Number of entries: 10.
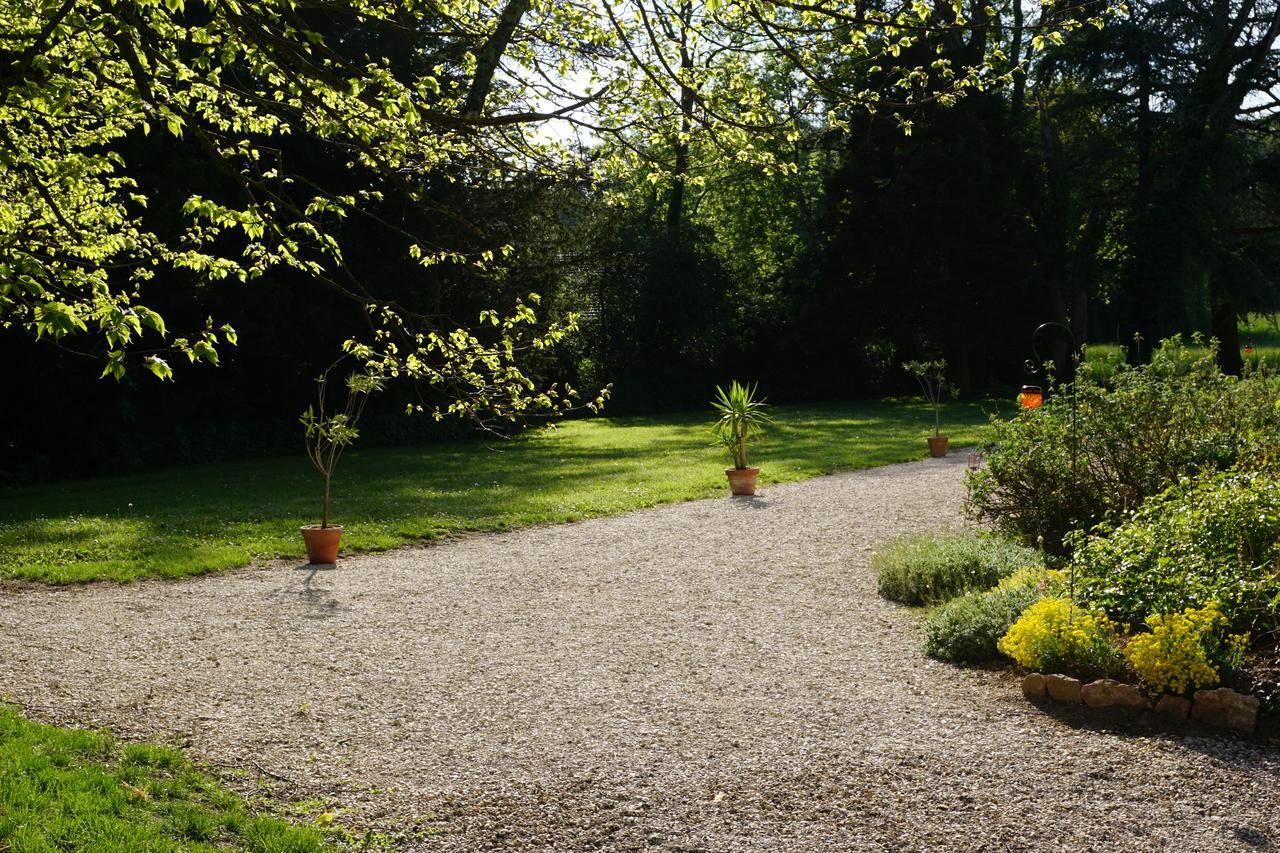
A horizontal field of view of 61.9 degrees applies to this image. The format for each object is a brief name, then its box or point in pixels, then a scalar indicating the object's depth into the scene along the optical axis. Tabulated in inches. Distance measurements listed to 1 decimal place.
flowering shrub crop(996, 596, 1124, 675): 208.1
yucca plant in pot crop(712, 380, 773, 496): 512.7
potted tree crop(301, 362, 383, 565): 365.4
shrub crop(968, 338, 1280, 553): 308.7
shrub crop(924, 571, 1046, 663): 236.2
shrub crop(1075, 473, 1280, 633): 209.5
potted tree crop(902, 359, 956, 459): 633.6
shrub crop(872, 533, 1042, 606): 289.0
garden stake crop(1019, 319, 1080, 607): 315.9
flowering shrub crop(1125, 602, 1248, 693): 192.1
